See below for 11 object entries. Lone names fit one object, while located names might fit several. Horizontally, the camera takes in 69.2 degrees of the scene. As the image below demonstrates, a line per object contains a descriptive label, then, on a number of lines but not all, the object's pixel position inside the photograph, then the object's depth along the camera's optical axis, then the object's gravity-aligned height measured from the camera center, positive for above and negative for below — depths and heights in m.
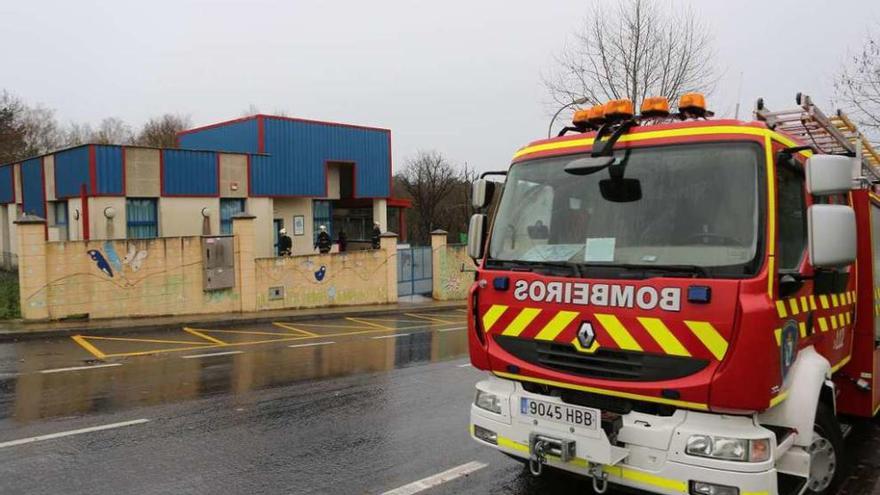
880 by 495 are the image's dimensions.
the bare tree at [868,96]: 15.74 +3.36
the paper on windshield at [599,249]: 4.09 -0.07
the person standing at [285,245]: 20.94 -0.05
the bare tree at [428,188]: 56.66 +4.87
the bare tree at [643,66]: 21.88 +5.99
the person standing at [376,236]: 22.20 +0.21
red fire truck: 3.54 -0.42
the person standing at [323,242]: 21.42 +0.03
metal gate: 22.64 -1.08
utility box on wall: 16.30 -0.44
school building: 21.97 +2.37
